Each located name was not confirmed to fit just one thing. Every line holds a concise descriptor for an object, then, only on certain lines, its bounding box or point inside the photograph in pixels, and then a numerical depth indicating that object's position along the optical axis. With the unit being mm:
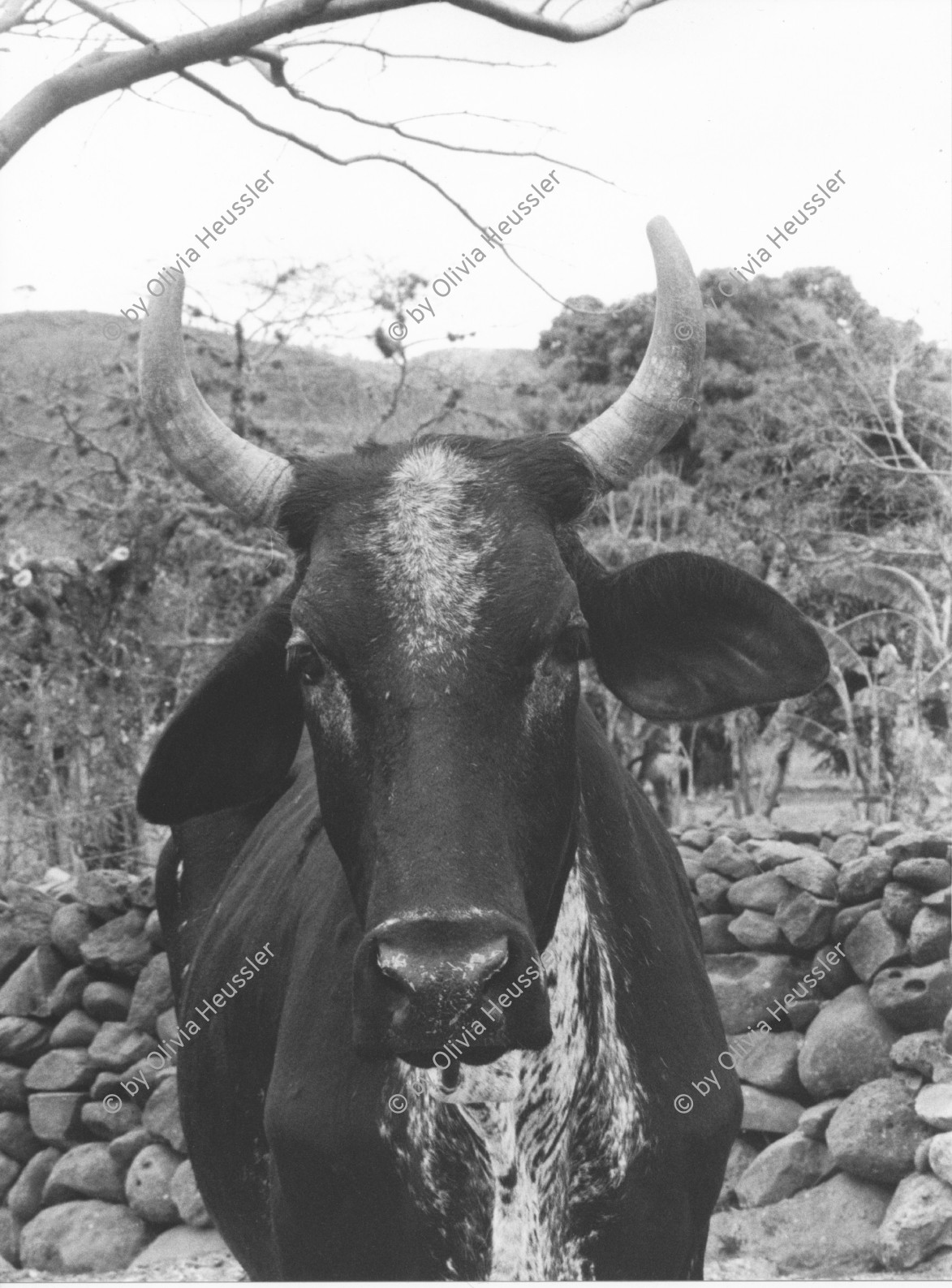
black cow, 2357
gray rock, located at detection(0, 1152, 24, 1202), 7469
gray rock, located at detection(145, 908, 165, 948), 7691
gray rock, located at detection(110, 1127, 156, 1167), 7195
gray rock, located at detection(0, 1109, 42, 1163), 7562
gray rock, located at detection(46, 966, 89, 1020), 7773
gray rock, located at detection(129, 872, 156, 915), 7770
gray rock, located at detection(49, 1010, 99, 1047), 7660
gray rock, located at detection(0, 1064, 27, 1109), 7645
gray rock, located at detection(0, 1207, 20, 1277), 7266
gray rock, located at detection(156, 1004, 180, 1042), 7254
